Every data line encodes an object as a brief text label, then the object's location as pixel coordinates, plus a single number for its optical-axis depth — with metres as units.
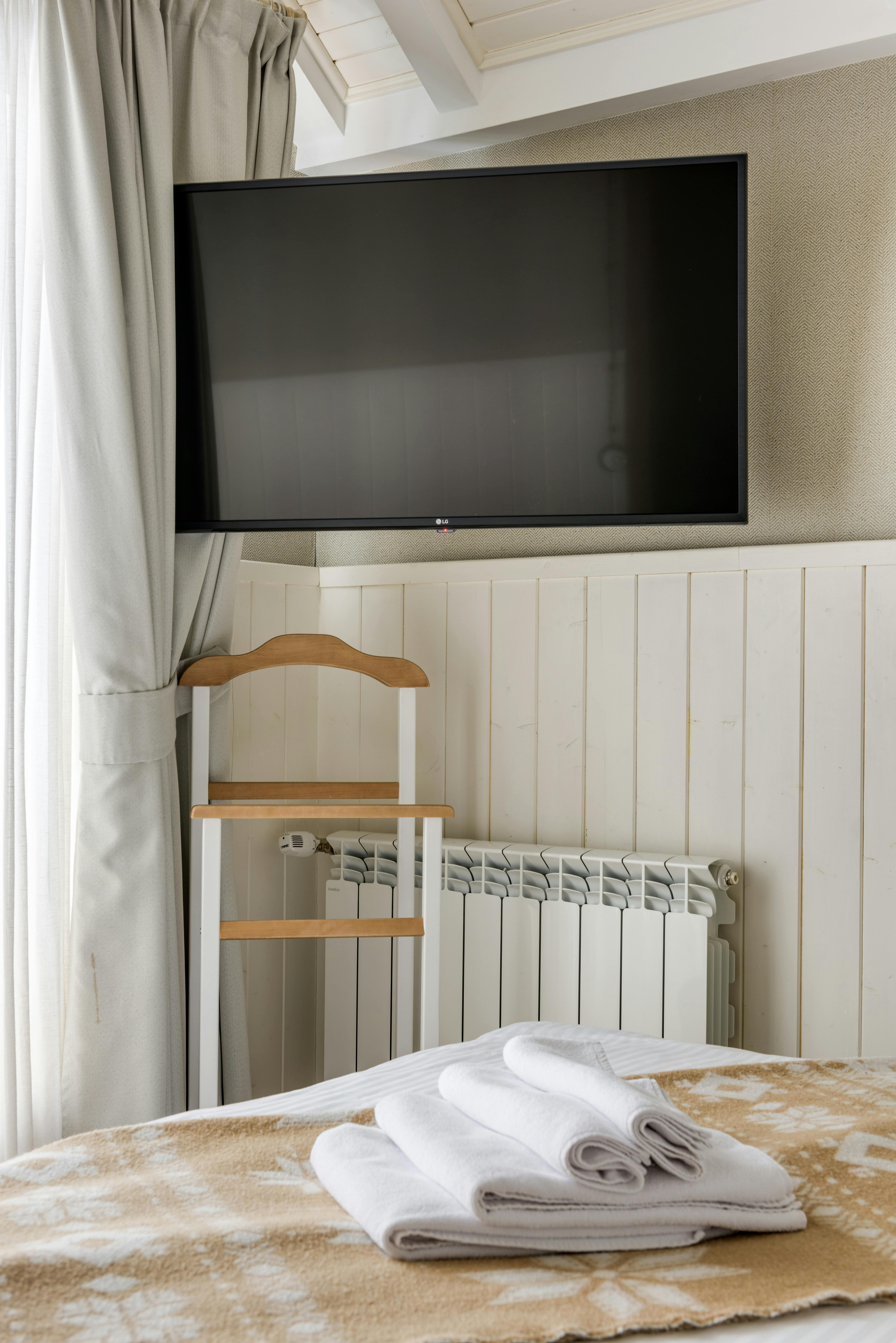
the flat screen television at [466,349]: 1.91
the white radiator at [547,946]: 2.06
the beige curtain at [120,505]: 1.85
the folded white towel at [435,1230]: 0.86
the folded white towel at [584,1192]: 0.87
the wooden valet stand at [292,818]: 1.99
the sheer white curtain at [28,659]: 1.83
